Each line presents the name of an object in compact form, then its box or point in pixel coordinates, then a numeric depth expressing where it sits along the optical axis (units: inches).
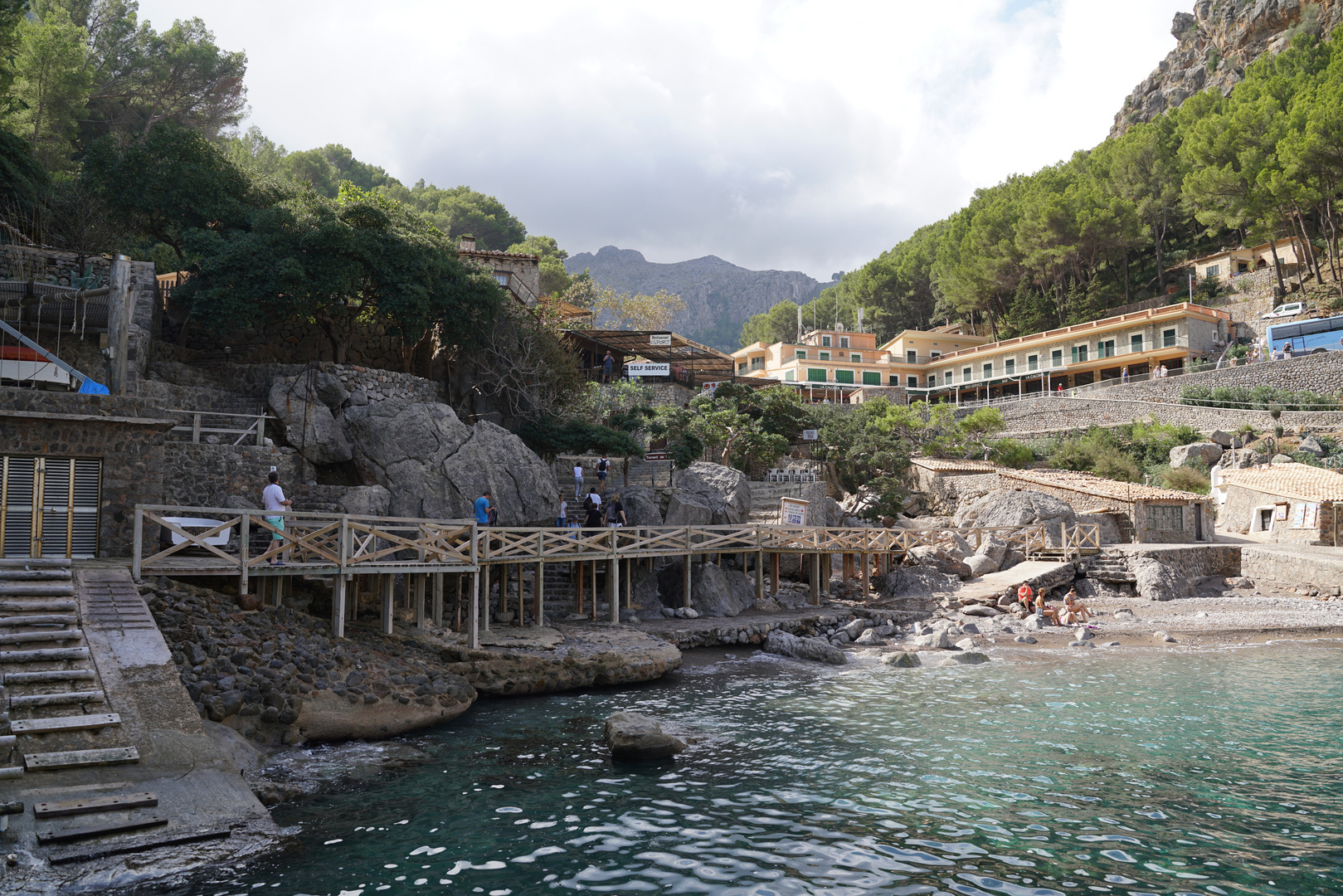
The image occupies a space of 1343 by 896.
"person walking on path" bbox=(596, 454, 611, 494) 1051.3
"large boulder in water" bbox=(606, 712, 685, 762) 418.9
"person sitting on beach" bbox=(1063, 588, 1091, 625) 892.0
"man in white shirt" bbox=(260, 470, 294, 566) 597.9
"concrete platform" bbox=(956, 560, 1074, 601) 984.3
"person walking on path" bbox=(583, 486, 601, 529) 864.3
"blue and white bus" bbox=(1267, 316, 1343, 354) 1627.7
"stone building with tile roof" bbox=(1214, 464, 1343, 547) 1076.5
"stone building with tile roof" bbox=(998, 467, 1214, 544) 1157.7
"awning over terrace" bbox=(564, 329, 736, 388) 1440.7
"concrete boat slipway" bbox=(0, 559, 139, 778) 305.4
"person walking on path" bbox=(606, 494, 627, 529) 887.1
